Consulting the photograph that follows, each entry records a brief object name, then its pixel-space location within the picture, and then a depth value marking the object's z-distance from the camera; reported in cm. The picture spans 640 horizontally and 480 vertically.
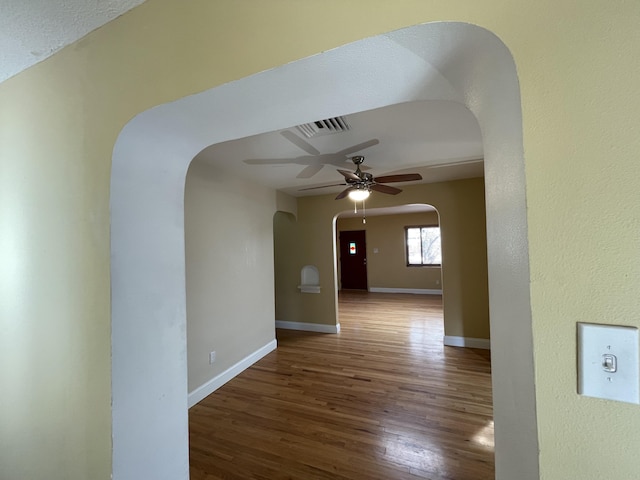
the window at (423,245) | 766
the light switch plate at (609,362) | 46
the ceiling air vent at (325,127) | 191
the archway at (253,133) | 59
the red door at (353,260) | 853
